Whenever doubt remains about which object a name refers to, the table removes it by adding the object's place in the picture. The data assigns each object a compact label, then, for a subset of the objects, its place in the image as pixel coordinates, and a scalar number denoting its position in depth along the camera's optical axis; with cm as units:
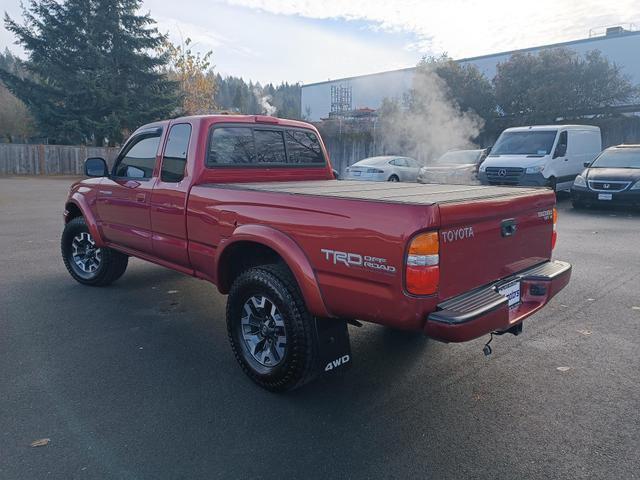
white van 1269
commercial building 3059
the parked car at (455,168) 1517
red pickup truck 258
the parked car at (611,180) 1095
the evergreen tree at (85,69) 2802
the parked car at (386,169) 1661
